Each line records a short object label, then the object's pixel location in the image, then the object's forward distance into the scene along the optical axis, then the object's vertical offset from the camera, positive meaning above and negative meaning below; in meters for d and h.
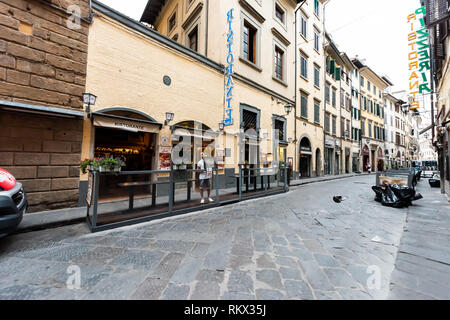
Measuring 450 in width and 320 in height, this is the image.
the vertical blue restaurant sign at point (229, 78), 8.66 +4.31
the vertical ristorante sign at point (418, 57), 8.89 +5.67
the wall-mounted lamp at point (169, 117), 6.96 +1.83
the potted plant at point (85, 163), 3.96 +0.02
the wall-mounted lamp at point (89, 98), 5.00 +1.80
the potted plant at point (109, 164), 3.76 +0.00
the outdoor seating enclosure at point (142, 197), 3.77 -0.79
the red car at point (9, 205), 2.54 -0.61
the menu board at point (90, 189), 3.79 -0.52
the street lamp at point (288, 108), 11.74 +3.79
